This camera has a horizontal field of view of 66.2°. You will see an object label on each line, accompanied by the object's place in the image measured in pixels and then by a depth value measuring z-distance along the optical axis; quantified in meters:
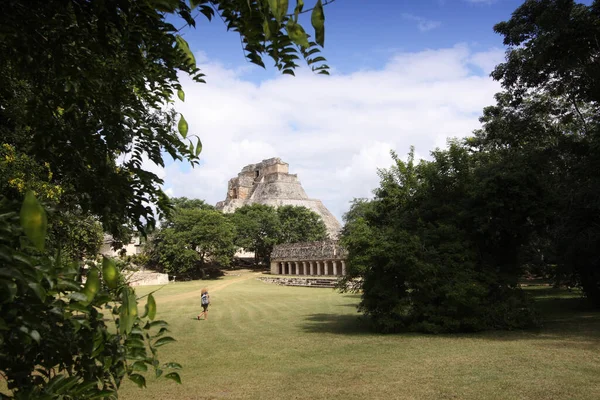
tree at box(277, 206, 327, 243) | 53.31
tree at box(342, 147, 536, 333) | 12.34
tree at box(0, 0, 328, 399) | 1.71
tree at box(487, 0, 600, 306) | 12.41
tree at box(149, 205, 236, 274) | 45.06
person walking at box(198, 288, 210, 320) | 17.70
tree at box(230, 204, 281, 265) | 51.66
